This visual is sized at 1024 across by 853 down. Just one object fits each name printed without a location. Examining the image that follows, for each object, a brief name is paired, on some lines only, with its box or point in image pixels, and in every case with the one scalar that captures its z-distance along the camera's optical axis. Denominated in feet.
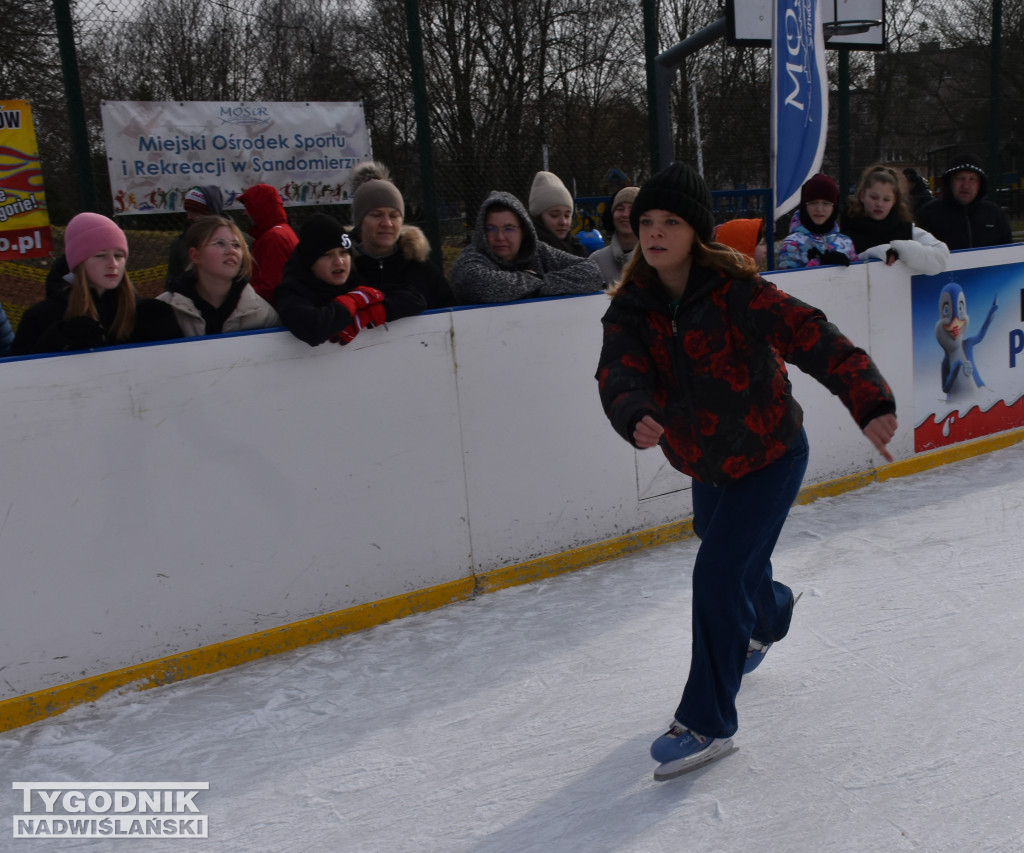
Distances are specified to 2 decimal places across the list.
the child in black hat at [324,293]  10.14
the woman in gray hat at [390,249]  11.41
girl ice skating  7.17
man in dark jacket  17.13
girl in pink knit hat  9.20
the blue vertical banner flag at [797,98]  15.03
